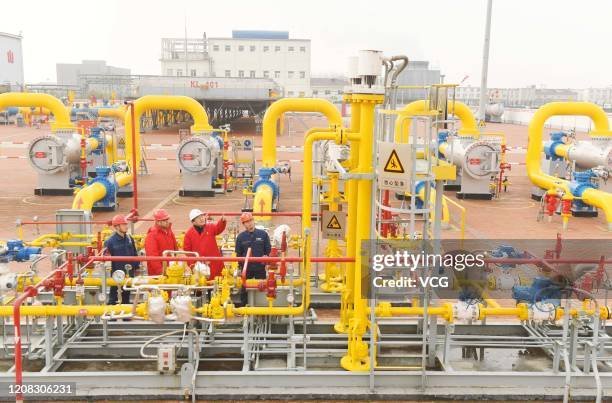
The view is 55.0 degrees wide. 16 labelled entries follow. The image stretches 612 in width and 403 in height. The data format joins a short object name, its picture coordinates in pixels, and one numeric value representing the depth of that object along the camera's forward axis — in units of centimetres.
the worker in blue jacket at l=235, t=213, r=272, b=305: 786
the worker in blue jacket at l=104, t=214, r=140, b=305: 775
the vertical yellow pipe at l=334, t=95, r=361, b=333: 673
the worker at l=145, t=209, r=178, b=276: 781
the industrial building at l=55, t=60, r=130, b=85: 10669
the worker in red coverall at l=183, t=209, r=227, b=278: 788
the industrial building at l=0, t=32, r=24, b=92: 6400
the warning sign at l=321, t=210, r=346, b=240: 846
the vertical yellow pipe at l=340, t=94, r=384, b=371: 626
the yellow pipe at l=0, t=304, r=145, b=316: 615
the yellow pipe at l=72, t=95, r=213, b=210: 1820
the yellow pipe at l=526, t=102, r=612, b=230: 1747
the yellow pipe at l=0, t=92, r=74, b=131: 1858
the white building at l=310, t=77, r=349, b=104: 7875
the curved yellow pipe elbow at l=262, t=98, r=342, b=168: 1745
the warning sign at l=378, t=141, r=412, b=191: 583
